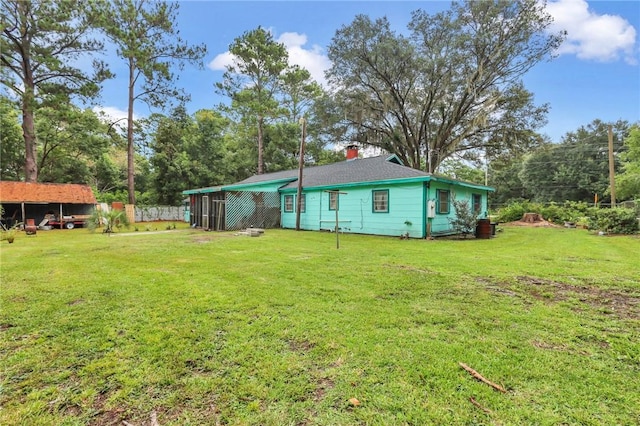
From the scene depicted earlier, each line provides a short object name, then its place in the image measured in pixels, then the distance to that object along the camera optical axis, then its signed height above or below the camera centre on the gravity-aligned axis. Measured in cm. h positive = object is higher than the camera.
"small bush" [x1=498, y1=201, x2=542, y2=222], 1925 -4
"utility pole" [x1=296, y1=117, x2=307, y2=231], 1247 +87
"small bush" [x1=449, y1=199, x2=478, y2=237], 1033 -31
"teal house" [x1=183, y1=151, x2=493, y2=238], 1032 +41
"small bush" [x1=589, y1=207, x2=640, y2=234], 1105 -41
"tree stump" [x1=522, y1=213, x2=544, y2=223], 1761 -46
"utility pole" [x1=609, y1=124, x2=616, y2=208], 1550 +222
